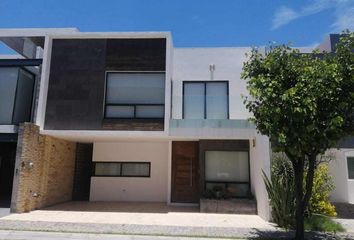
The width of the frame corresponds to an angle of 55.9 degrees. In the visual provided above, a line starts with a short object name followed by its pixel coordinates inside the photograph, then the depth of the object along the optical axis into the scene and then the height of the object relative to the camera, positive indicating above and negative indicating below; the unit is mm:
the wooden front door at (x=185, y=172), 15891 +354
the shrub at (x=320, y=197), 12305 -528
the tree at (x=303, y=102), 8523 +2060
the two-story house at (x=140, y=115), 13477 +2650
